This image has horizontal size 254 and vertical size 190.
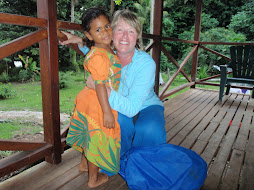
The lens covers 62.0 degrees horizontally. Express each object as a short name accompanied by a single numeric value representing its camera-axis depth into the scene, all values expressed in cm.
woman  136
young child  122
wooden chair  378
